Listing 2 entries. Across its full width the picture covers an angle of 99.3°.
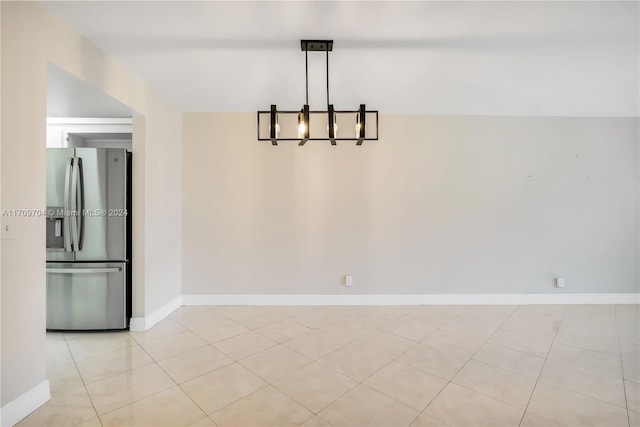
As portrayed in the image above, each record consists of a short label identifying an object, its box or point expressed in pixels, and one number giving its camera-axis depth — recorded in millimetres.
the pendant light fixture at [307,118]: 2176
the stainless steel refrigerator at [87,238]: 2709
